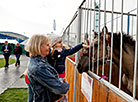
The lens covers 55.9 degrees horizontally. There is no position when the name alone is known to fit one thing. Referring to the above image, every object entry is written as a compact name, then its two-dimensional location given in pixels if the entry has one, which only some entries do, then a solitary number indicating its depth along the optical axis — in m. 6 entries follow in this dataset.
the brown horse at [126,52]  2.08
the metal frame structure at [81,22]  2.14
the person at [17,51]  10.13
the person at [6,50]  9.08
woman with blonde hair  1.36
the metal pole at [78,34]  2.44
